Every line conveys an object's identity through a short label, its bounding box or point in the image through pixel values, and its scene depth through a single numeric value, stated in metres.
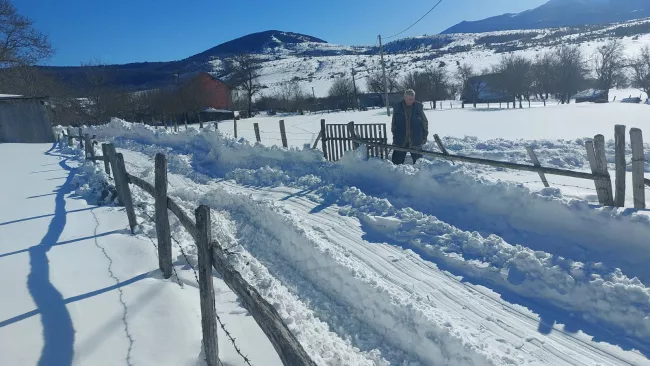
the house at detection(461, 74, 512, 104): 72.44
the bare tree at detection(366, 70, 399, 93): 76.12
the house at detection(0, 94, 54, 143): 25.58
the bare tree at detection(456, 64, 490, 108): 74.46
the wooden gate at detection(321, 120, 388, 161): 13.28
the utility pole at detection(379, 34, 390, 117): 37.44
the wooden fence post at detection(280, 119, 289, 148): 15.86
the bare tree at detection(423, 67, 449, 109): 71.23
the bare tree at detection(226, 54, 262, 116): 62.19
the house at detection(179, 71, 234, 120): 53.53
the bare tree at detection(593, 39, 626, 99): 77.75
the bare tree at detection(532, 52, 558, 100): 75.62
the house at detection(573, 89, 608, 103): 63.81
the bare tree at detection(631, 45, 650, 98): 73.12
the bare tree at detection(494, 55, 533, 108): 70.75
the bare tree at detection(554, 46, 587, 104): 74.19
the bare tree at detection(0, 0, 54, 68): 37.22
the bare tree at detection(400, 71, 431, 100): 73.19
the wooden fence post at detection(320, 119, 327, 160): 13.74
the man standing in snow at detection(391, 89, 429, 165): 10.19
